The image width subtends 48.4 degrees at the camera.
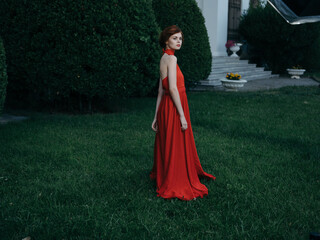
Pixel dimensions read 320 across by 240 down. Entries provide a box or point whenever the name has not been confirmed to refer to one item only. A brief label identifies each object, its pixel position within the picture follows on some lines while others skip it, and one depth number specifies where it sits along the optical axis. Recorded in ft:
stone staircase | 39.19
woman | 11.17
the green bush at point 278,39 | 49.39
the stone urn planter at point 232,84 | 35.12
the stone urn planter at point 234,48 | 51.13
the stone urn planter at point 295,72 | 50.84
